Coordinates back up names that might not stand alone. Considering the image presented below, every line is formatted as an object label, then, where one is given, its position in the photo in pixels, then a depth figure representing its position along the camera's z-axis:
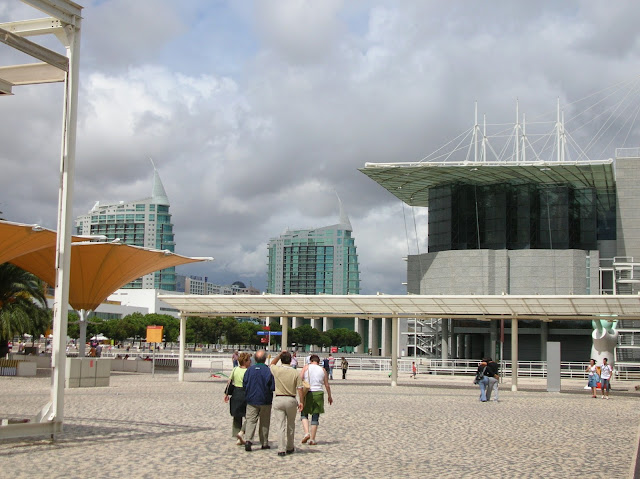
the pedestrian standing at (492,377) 25.14
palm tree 39.44
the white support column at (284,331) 31.61
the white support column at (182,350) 33.81
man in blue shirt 12.15
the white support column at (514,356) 32.25
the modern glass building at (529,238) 66.88
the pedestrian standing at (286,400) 11.84
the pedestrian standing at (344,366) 40.18
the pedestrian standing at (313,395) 13.12
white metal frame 11.94
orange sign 33.03
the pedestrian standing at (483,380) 24.97
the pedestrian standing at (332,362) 48.91
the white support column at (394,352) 34.00
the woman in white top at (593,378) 28.14
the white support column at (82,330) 34.45
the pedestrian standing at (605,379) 28.59
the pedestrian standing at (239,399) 12.84
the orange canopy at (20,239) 26.45
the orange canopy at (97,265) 35.41
